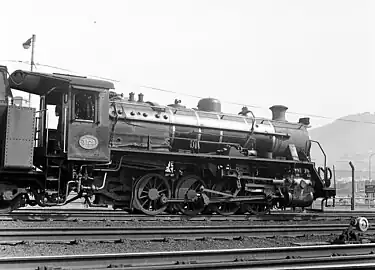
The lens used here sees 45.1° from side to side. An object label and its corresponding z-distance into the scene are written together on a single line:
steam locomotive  10.82
